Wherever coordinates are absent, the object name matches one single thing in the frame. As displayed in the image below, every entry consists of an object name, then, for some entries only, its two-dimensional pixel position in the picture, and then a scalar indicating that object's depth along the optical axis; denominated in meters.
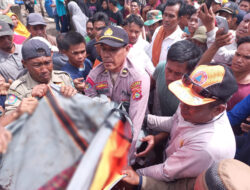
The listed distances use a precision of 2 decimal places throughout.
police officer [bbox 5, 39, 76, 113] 1.85
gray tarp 0.63
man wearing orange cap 1.31
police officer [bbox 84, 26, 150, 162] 1.75
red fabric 0.60
